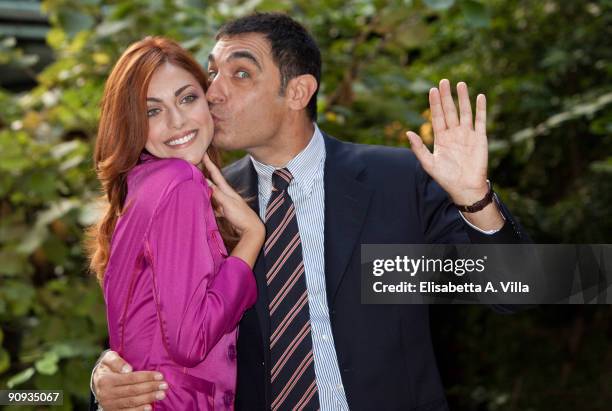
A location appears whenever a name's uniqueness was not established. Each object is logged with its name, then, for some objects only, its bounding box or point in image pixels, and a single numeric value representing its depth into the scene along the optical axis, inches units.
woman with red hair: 76.5
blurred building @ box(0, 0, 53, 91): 270.7
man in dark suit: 87.7
